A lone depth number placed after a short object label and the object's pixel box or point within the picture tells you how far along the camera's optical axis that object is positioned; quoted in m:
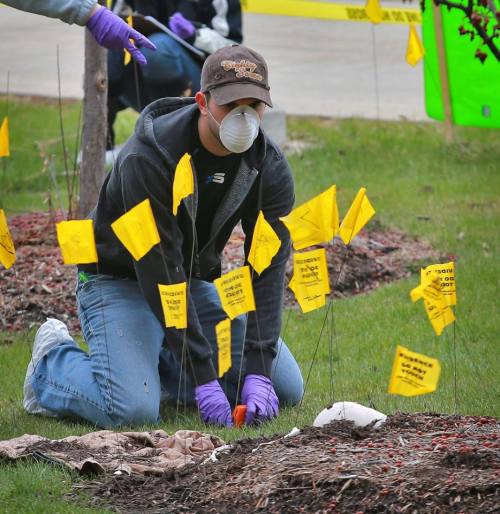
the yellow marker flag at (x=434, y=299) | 8.52
